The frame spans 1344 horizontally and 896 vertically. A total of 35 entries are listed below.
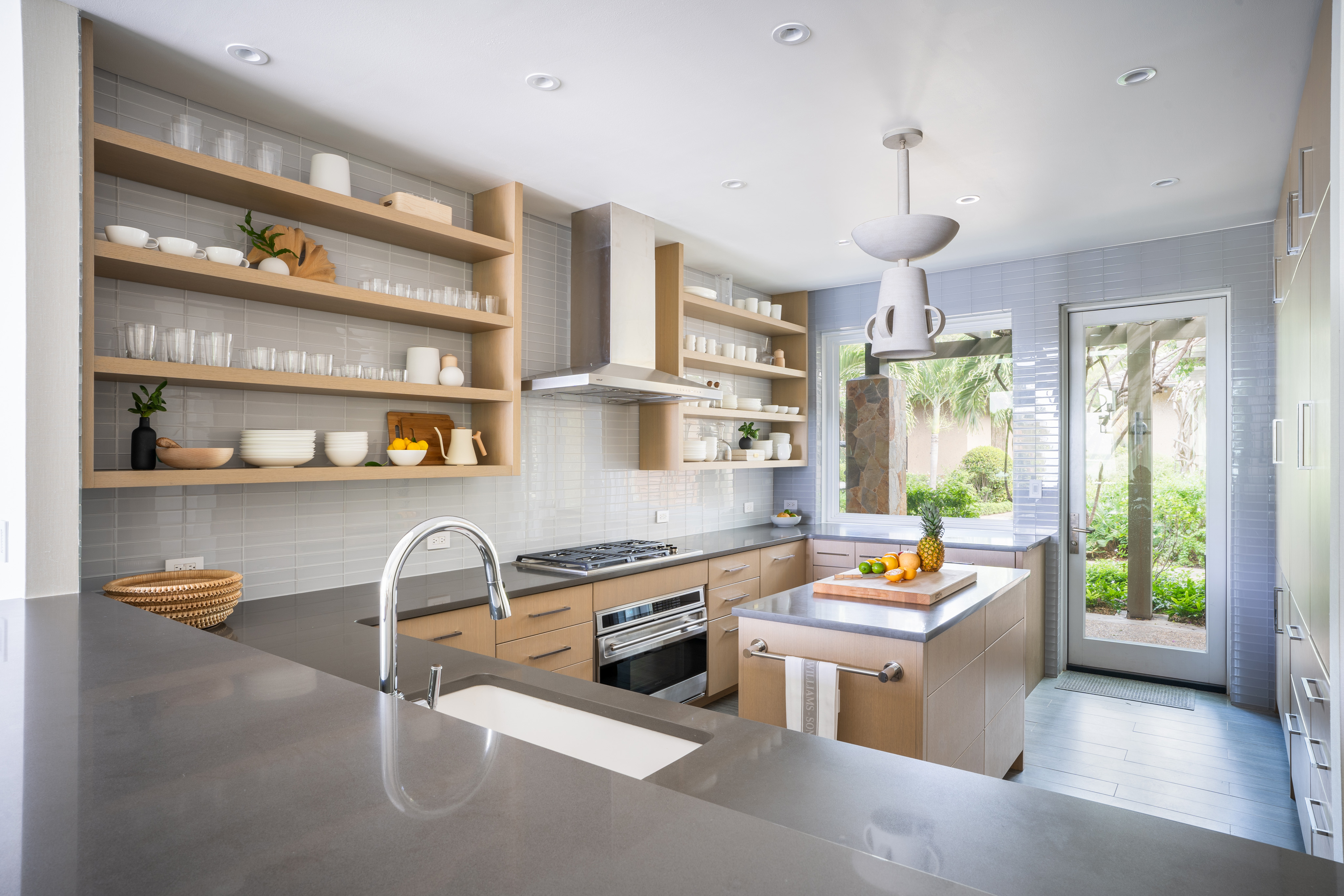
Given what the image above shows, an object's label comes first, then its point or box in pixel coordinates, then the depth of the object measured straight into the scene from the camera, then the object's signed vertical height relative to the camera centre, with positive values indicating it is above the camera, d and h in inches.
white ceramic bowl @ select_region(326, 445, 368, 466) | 105.6 -1.0
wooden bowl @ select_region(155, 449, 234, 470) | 88.1 -1.1
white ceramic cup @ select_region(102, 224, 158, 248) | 82.4 +24.5
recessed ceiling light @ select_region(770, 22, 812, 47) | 82.5 +47.5
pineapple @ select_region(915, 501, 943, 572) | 115.8 -15.3
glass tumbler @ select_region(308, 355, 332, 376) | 102.0 +11.9
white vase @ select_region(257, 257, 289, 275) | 98.0 +24.8
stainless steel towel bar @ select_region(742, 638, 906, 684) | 84.7 -26.5
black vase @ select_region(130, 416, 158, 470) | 87.2 +0.1
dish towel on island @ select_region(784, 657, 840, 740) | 87.4 -30.4
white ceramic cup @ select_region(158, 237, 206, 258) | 86.1 +24.3
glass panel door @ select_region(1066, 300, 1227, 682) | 162.7 -10.3
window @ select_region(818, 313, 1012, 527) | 192.7 +4.8
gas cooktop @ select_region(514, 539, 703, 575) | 127.5 -20.4
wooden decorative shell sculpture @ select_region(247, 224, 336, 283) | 104.7 +28.2
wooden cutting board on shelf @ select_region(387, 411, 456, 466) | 120.5 +3.6
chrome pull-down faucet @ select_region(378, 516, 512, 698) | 45.3 -8.9
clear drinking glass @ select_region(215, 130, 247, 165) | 92.5 +38.7
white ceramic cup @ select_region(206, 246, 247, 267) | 90.8 +24.5
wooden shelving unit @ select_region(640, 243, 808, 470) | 164.1 +20.7
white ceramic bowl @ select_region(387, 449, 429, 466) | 112.7 -1.4
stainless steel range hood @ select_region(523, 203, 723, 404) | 142.6 +29.3
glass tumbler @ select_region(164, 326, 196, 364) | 87.7 +12.7
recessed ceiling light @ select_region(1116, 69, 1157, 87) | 92.5 +47.5
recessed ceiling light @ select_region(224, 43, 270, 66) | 86.1 +47.4
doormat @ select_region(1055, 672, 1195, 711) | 158.1 -55.3
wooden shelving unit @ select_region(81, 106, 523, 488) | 82.4 +21.4
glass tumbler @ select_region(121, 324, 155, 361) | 84.9 +12.9
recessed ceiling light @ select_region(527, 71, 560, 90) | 94.4 +47.9
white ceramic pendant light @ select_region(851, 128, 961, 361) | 98.2 +22.9
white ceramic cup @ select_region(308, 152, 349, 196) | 104.2 +39.8
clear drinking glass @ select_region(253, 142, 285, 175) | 96.4 +38.5
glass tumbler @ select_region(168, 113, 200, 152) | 88.4 +38.8
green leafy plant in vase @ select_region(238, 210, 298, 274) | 98.4 +28.1
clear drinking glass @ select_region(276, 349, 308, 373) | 98.3 +11.9
